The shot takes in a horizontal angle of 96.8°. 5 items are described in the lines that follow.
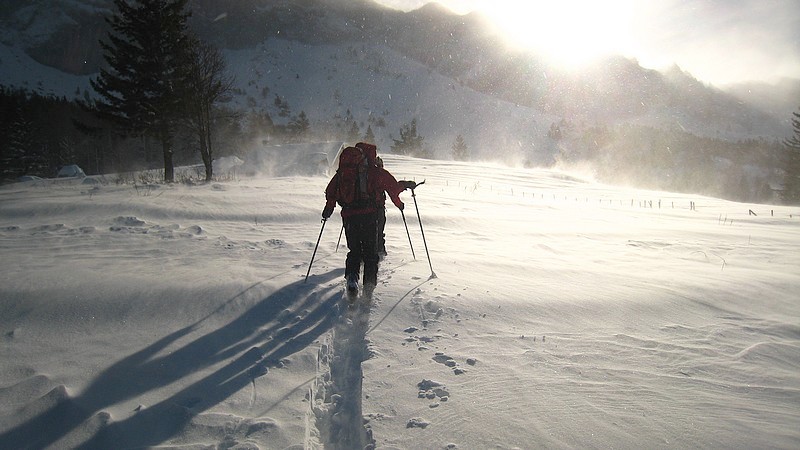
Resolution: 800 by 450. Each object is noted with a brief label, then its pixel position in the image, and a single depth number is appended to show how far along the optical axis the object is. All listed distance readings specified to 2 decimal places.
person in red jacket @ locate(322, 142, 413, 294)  4.18
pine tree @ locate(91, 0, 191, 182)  17.03
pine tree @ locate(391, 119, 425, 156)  53.09
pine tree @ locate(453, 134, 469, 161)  54.22
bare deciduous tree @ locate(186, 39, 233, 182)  18.12
